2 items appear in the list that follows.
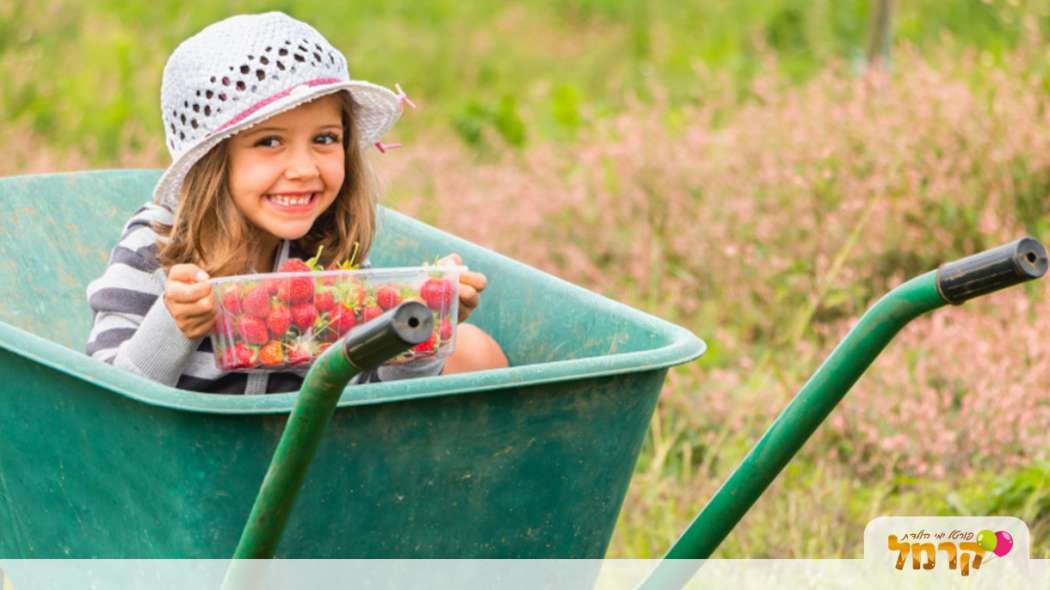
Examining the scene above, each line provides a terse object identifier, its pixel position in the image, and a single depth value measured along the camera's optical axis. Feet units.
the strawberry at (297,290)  9.38
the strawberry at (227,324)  9.46
